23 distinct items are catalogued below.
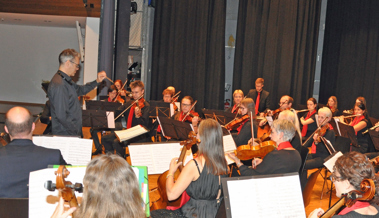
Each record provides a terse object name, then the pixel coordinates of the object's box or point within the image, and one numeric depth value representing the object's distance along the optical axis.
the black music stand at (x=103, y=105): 5.57
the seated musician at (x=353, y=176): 1.74
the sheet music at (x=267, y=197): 1.93
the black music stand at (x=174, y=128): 4.24
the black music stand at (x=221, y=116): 5.04
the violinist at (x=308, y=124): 5.87
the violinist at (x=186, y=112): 5.17
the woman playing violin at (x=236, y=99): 5.98
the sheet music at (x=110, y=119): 4.87
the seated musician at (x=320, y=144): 4.12
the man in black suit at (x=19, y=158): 1.96
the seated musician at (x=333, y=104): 6.82
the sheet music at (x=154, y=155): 3.03
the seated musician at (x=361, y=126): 5.21
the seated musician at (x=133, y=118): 5.13
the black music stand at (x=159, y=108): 5.48
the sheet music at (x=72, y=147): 2.71
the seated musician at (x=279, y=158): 2.79
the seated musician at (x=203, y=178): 2.30
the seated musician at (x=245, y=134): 4.15
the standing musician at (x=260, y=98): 7.38
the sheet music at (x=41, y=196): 1.76
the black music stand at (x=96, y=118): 4.86
